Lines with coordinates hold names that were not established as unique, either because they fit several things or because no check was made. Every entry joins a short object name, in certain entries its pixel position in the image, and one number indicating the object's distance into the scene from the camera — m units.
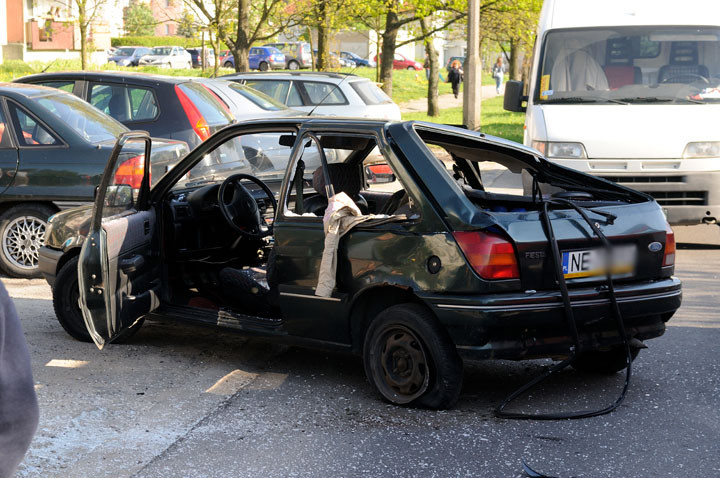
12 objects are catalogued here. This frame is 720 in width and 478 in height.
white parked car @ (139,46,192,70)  57.50
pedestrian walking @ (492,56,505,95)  51.38
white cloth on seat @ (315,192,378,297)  5.41
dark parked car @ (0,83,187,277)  8.84
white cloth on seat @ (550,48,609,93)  10.65
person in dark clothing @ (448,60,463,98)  42.12
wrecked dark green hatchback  5.02
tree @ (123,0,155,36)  78.50
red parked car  68.81
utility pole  17.55
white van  9.79
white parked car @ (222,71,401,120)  15.12
